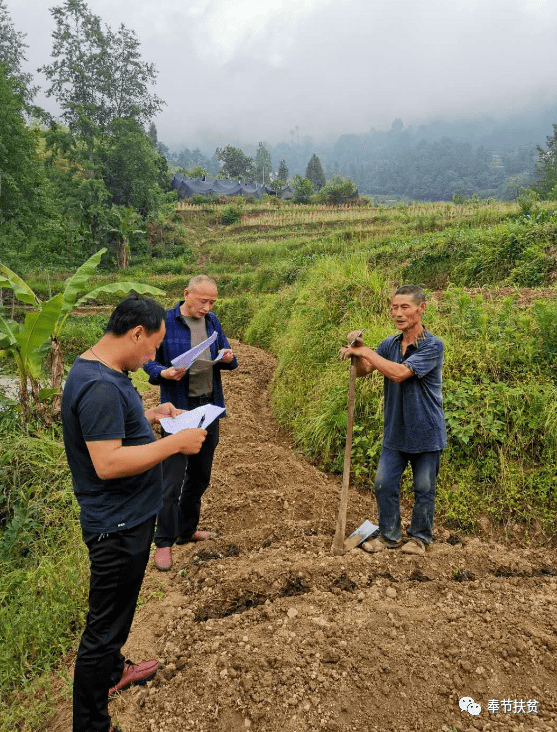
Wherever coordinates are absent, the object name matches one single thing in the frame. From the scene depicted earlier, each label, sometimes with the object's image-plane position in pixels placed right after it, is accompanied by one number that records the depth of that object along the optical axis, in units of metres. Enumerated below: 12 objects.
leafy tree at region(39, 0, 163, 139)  27.53
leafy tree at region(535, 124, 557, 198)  38.59
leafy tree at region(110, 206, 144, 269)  23.64
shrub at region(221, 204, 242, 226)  33.47
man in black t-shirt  1.72
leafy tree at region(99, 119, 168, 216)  25.22
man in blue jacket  3.17
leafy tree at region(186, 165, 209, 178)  51.81
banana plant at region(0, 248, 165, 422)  4.88
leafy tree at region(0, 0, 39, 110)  33.56
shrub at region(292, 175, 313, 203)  40.34
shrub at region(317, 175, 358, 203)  39.56
